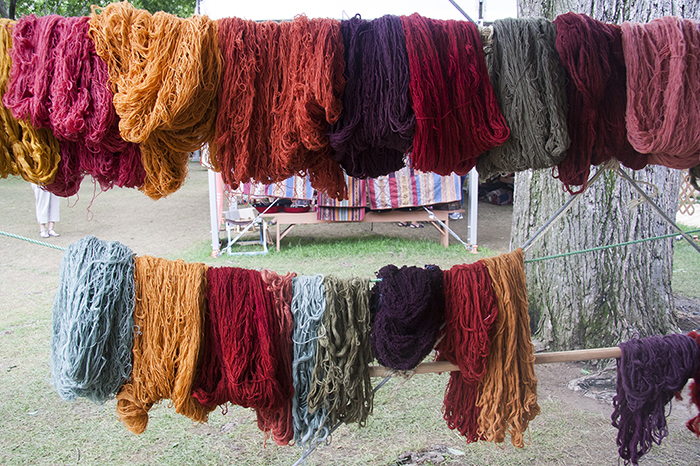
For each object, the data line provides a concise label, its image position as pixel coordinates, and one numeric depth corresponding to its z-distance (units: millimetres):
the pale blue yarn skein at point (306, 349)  1449
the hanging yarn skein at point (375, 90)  1224
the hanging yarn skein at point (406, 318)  1389
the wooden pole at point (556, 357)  1524
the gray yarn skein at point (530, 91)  1251
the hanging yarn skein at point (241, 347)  1377
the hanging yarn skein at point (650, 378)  1579
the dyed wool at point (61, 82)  1159
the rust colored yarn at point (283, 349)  1453
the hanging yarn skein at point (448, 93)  1228
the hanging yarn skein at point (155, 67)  1144
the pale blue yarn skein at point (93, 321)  1301
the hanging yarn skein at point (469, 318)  1426
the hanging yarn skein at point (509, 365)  1477
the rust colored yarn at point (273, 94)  1212
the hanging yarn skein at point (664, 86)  1214
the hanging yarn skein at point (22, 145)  1202
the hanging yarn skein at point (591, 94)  1243
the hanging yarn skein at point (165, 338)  1382
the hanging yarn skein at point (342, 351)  1447
